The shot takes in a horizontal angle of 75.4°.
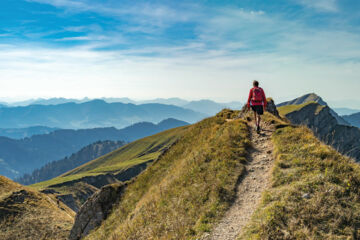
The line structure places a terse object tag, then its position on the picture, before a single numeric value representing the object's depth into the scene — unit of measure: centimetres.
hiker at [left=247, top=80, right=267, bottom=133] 1869
